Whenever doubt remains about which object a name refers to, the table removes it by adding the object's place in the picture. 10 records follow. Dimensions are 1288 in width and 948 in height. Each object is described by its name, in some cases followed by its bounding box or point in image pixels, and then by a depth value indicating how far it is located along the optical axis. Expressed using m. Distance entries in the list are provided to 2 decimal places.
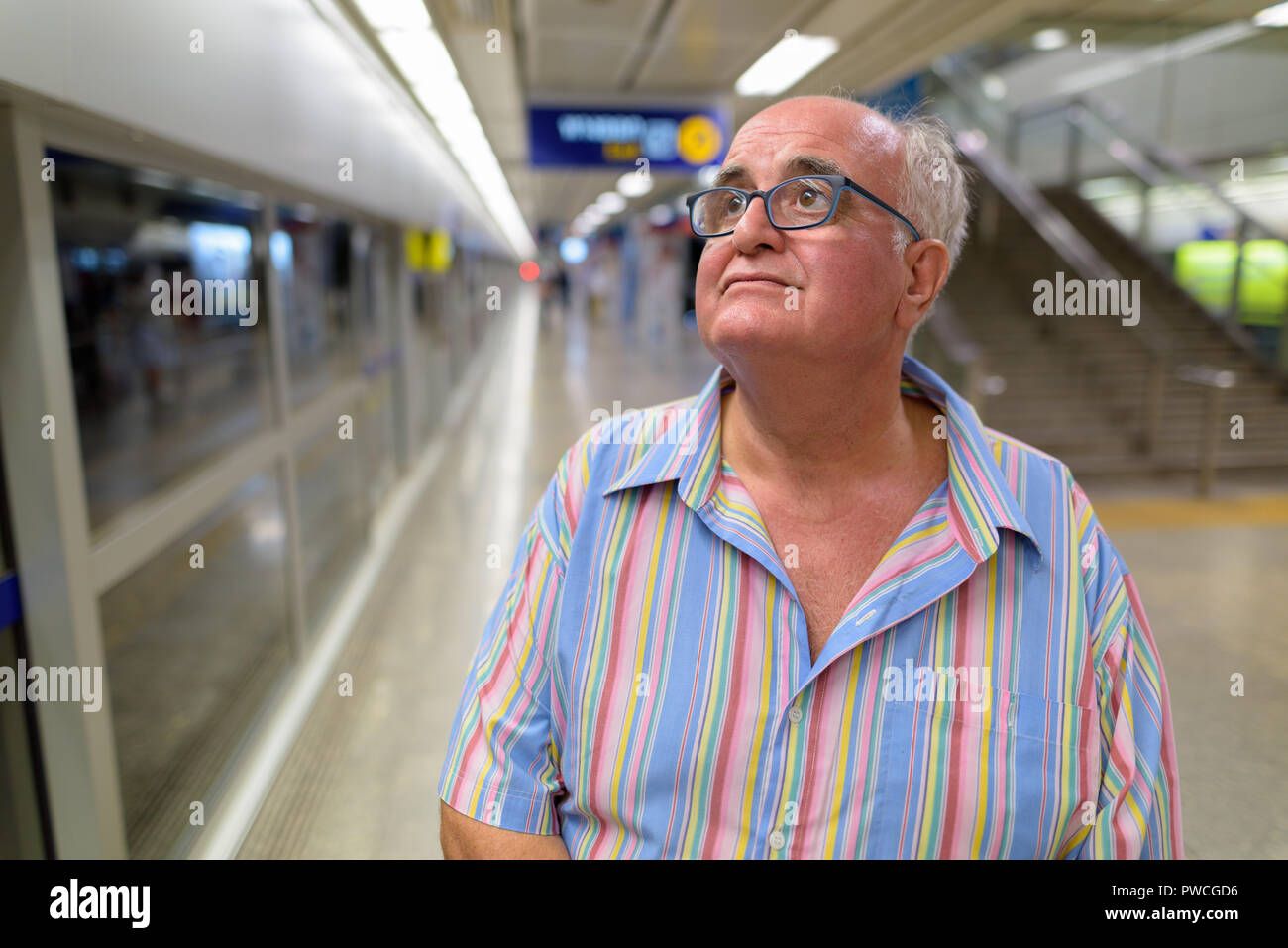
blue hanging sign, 6.97
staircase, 7.02
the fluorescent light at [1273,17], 5.34
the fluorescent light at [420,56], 4.07
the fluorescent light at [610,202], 16.50
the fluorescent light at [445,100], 5.30
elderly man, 1.04
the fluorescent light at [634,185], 11.98
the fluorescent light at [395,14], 3.52
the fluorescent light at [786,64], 5.00
